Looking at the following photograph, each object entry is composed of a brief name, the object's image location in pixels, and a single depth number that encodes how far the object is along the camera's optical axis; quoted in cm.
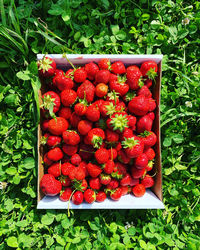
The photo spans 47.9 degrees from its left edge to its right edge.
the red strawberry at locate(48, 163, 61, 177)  42
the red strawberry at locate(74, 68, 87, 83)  41
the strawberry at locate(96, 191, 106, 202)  42
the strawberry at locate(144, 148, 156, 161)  43
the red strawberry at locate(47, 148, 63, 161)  42
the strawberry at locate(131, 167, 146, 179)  42
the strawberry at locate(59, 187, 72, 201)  43
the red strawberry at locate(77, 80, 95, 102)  40
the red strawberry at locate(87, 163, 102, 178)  41
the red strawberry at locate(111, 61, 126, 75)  41
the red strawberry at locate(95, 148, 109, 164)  39
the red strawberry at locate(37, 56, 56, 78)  40
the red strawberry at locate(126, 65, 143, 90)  40
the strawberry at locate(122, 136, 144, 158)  39
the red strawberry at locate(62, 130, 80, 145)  40
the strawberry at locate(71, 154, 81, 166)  42
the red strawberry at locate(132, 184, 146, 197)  43
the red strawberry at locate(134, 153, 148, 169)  40
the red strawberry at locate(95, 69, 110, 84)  40
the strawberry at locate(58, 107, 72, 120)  42
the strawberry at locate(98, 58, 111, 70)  41
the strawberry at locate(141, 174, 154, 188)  44
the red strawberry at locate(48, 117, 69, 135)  41
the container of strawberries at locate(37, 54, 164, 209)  40
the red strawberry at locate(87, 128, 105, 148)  39
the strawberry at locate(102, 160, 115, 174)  40
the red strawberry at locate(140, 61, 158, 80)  41
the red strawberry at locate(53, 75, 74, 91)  41
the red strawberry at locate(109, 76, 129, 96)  41
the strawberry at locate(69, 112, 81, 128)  41
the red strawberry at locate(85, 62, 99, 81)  41
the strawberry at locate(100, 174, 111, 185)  41
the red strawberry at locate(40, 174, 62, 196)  41
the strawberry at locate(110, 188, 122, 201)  42
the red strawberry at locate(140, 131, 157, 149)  42
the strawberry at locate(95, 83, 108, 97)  40
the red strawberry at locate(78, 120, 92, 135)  40
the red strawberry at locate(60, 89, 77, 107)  40
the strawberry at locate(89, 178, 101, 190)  42
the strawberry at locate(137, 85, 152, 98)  42
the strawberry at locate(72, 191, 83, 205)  42
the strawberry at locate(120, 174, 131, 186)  42
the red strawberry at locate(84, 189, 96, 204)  42
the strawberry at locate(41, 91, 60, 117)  41
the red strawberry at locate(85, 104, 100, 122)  39
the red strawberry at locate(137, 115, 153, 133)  41
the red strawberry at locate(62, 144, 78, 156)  42
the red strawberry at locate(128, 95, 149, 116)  40
